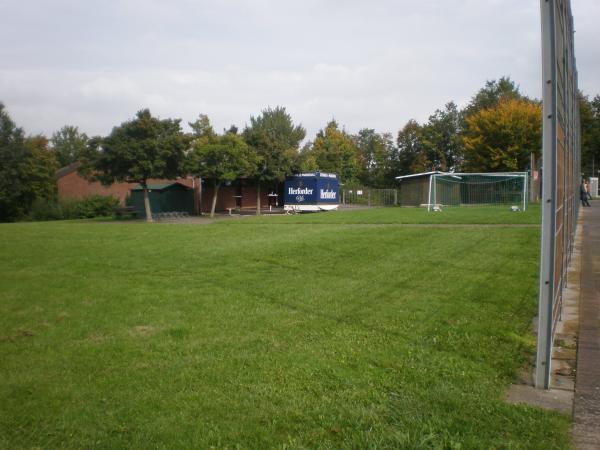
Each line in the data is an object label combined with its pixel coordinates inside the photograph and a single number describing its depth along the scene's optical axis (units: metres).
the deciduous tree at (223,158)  34.91
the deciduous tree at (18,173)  48.09
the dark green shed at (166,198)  38.03
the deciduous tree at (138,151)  30.30
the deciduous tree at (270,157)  37.38
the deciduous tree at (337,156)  65.31
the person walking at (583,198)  29.71
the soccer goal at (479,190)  30.81
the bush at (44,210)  45.03
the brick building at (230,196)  40.59
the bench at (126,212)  37.41
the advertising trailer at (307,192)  38.78
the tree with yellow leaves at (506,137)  44.19
